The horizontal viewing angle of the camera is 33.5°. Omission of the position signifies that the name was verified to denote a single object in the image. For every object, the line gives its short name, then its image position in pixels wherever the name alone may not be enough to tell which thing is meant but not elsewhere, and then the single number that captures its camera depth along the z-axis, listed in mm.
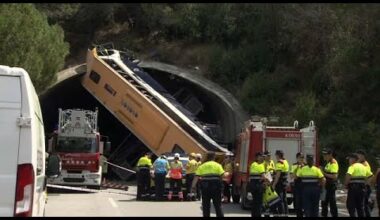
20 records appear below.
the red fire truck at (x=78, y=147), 24188
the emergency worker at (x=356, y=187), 13844
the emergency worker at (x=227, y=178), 21252
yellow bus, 26047
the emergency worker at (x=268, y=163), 15952
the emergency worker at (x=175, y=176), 21547
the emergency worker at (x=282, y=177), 16328
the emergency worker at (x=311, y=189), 14047
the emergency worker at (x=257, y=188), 14562
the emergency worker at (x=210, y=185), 13469
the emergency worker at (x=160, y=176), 21000
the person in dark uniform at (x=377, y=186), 14014
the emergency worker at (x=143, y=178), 21250
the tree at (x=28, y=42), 23719
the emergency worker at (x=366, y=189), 14230
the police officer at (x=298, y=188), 14656
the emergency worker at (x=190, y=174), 21188
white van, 6793
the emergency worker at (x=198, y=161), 21469
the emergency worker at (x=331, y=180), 14922
